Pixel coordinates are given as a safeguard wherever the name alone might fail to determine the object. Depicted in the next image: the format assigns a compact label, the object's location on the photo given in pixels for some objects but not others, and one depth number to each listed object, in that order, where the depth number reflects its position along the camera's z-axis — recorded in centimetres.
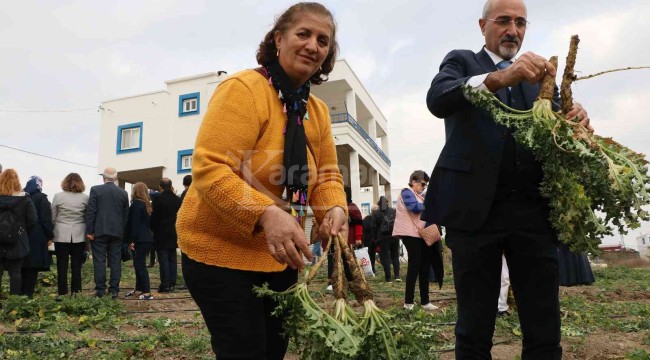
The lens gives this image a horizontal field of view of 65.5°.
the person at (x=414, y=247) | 668
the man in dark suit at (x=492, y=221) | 235
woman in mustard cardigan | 178
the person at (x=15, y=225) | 652
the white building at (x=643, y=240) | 7091
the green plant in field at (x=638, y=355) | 372
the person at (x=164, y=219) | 847
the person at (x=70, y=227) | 738
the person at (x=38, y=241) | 716
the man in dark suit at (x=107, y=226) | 742
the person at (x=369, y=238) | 1274
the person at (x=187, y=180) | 822
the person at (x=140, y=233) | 809
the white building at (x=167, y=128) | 2559
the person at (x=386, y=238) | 1050
